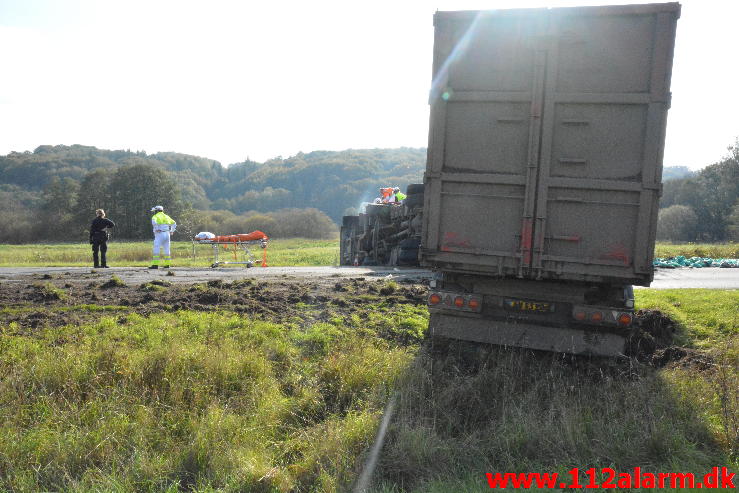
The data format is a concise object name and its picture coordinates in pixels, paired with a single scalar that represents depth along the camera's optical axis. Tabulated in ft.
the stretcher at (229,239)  51.96
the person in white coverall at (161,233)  48.65
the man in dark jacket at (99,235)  49.19
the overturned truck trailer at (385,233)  51.57
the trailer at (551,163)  16.90
